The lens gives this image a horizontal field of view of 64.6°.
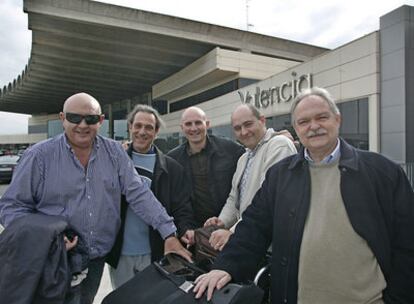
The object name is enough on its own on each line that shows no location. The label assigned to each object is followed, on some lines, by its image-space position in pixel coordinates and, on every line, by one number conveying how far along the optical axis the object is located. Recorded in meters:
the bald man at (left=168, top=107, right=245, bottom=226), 3.06
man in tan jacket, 2.32
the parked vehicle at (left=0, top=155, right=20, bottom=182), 14.62
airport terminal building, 11.14
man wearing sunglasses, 1.94
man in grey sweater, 1.62
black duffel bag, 1.45
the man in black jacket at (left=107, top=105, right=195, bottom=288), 2.50
